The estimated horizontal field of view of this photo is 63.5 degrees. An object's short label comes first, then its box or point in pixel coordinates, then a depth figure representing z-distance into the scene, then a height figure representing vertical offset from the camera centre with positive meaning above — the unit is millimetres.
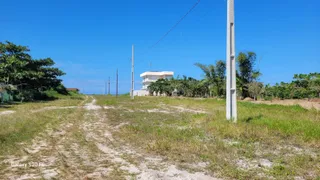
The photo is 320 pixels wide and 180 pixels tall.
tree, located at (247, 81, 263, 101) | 32612 +1013
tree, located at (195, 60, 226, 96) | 36656 +2987
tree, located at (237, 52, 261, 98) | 32906 +3142
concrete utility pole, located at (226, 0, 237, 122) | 10344 +713
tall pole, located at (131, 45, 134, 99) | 40000 +2771
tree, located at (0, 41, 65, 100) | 25859 +2720
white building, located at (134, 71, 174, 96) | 86000 +6845
